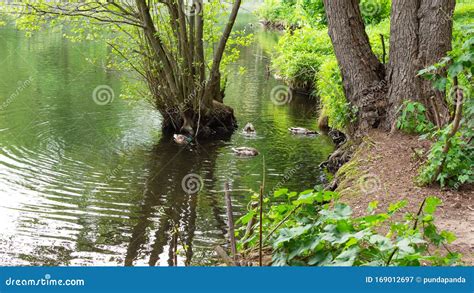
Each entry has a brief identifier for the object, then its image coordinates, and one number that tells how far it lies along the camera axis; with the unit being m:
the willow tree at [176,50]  15.15
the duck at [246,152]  13.81
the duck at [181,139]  15.09
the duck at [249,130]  16.02
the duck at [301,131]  15.95
